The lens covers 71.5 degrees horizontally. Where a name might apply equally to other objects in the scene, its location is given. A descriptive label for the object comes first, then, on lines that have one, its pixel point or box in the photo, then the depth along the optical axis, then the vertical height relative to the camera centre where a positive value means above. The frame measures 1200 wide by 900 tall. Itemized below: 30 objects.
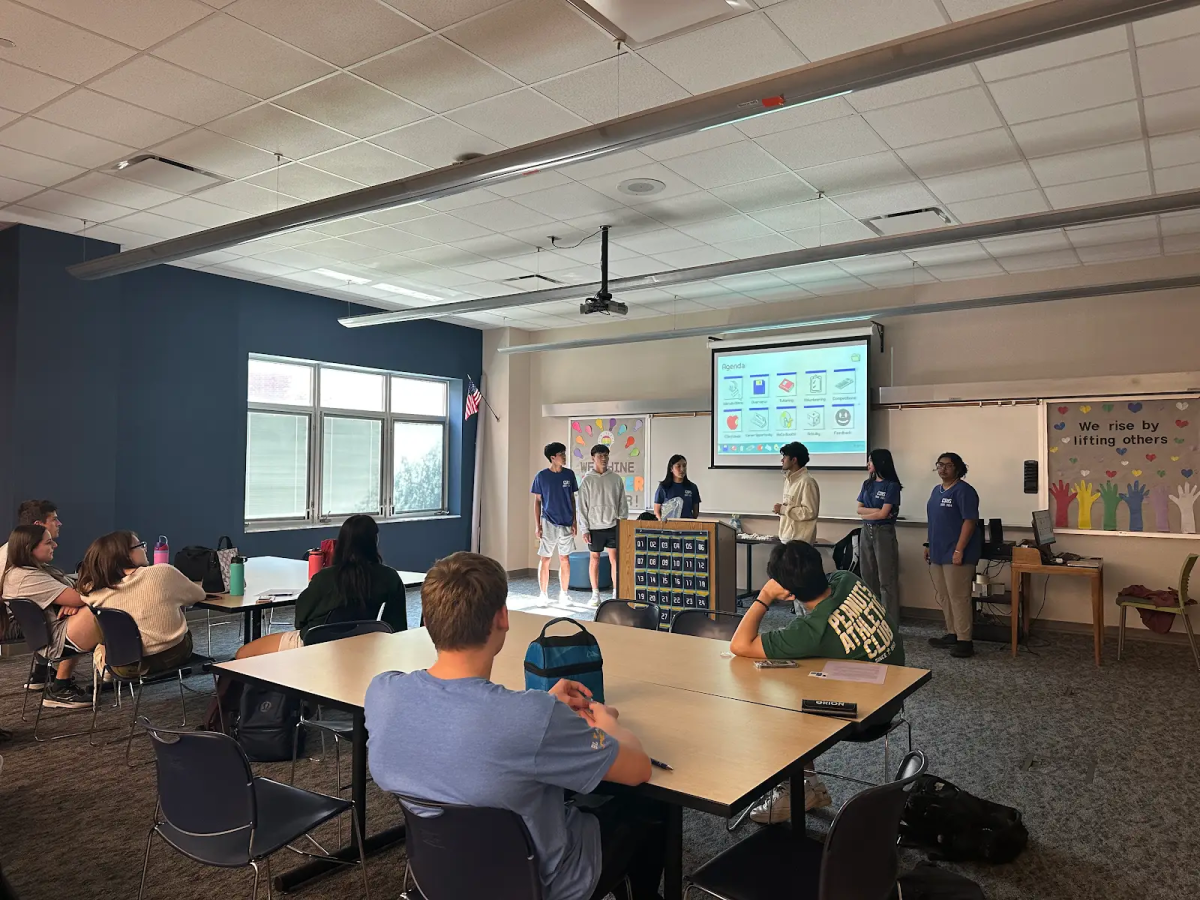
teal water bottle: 4.79 -0.66
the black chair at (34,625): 4.34 -0.86
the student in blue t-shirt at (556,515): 8.67 -0.51
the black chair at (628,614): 4.05 -0.73
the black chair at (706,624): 3.69 -0.70
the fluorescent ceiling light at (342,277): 7.77 +1.79
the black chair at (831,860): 1.78 -0.96
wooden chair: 5.95 -0.97
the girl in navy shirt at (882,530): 7.21 -0.52
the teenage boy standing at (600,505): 8.48 -0.38
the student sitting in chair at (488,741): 1.68 -0.57
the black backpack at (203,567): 4.84 -0.62
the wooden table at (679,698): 1.94 -0.71
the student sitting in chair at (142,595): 4.19 -0.67
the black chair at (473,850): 1.69 -0.80
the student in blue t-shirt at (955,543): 6.55 -0.57
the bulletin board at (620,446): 9.88 +0.27
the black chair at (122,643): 3.98 -0.88
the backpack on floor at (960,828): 3.03 -1.32
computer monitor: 6.71 -0.46
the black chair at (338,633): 3.40 -0.73
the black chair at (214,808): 2.10 -0.90
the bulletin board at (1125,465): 6.82 +0.07
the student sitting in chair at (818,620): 2.96 -0.55
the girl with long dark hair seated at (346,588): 3.85 -0.58
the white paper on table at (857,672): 2.70 -0.67
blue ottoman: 9.41 -1.20
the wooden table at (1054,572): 6.10 -0.75
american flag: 10.23 +0.80
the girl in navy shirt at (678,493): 8.17 -0.25
